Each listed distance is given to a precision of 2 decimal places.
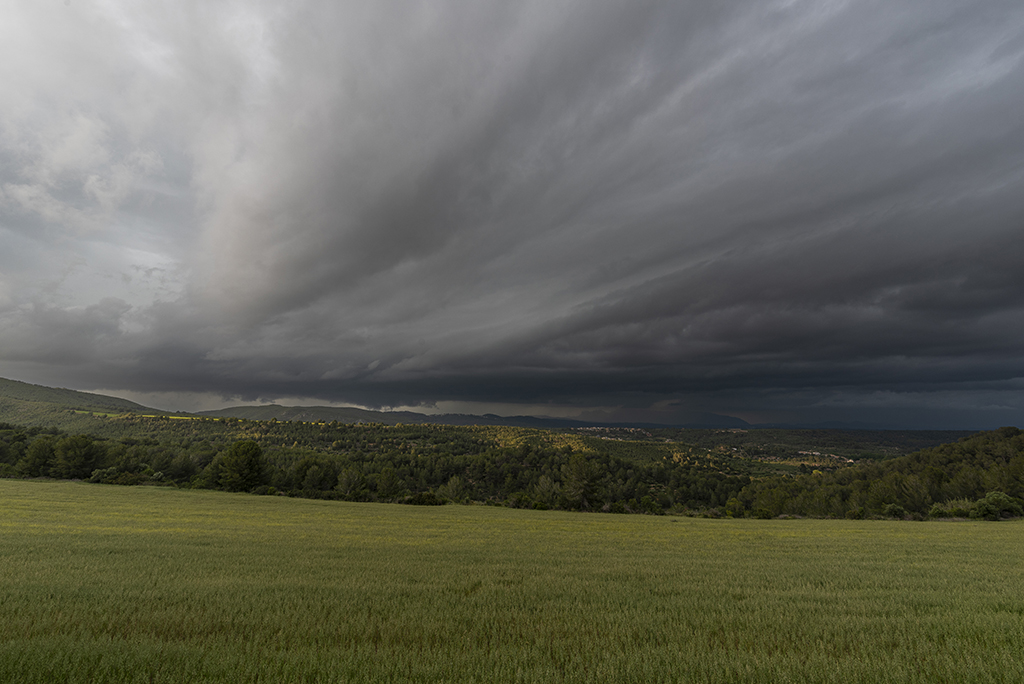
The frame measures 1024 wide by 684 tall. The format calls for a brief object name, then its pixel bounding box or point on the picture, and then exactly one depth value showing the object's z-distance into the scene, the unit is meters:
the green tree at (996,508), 36.34
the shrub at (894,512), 45.22
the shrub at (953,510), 39.81
